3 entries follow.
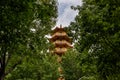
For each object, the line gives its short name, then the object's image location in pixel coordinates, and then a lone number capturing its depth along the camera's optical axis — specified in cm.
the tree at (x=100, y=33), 2067
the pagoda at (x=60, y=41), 9419
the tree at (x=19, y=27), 1545
